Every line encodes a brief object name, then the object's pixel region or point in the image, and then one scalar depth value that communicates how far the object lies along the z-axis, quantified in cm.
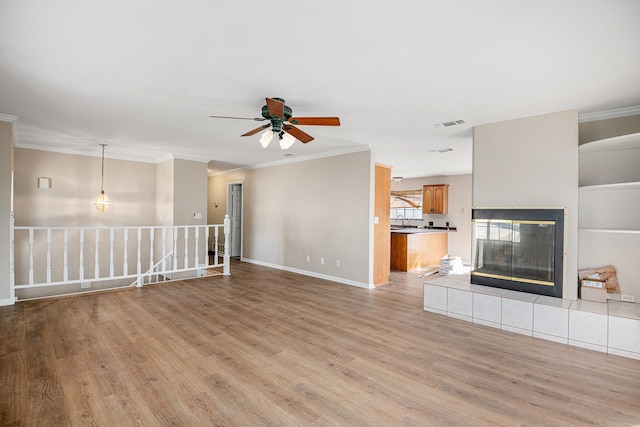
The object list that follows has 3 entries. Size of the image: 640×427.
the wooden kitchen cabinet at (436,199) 898
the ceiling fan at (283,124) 279
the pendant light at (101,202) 608
